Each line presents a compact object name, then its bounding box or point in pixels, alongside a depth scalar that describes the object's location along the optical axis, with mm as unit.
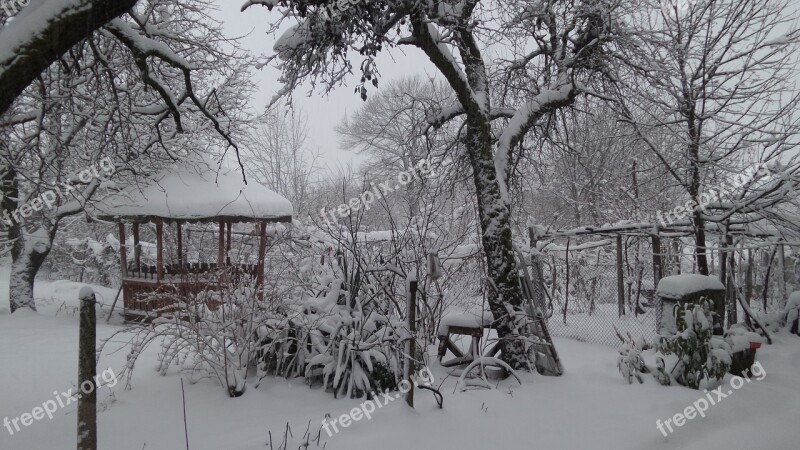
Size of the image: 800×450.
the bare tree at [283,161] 22500
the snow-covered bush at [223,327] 3705
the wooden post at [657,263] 6645
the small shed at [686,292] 4719
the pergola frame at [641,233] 6086
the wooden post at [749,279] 7123
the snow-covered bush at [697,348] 3992
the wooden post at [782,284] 6717
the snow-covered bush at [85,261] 14188
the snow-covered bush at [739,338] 4355
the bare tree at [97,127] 3795
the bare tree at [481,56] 4234
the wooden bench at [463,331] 4656
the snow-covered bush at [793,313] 5945
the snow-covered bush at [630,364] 4352
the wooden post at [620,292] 7137
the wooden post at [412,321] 3434
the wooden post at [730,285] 6180
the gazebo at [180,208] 8320
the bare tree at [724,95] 5965
